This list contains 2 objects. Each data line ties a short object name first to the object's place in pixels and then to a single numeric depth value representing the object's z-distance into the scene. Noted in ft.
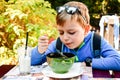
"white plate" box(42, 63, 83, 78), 4.85
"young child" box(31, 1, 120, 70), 5.69
